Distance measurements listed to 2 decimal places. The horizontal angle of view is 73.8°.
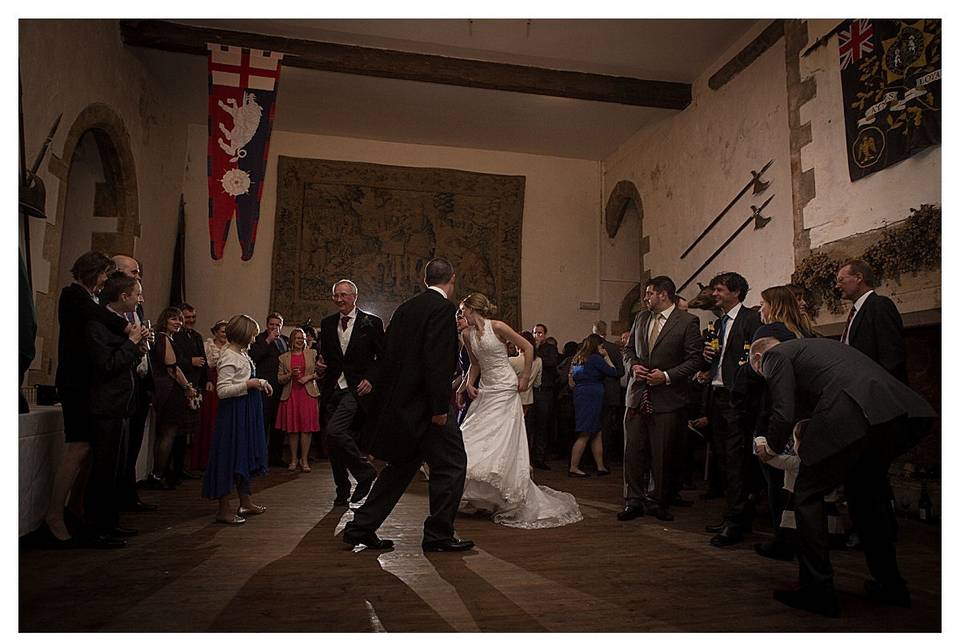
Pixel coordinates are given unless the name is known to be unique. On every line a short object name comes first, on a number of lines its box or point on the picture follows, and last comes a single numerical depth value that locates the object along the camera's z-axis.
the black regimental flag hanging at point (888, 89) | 4.44
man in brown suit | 4.08
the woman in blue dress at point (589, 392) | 6.41
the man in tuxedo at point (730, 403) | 3.59
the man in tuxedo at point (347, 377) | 4.21
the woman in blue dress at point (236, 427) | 3.83
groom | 3.20
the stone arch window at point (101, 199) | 5.40
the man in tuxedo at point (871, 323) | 3.36
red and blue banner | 6.27
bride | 4.04
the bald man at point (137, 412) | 3.78
